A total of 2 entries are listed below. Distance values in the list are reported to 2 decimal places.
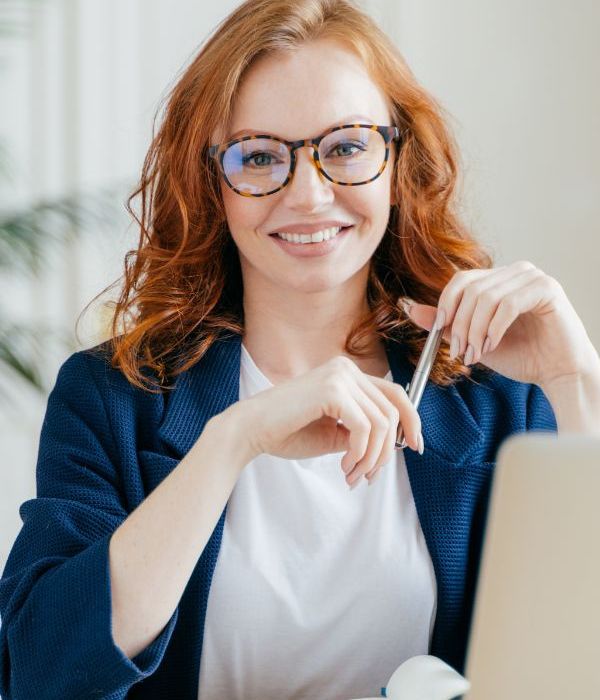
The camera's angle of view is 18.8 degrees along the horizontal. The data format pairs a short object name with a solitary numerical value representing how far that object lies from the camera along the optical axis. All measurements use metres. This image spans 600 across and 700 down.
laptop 0.69
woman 1.19
